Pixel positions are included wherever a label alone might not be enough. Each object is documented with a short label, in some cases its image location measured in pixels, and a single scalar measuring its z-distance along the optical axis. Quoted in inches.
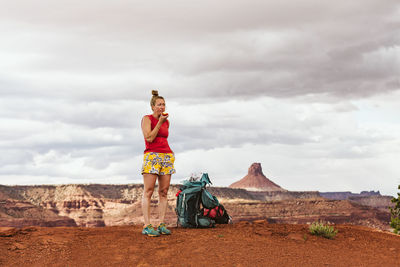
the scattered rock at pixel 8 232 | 411.5
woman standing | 377.7
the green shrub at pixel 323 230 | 406.5
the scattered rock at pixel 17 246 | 376.9
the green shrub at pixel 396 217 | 563.5
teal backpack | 441.1
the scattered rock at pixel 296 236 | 396.2
